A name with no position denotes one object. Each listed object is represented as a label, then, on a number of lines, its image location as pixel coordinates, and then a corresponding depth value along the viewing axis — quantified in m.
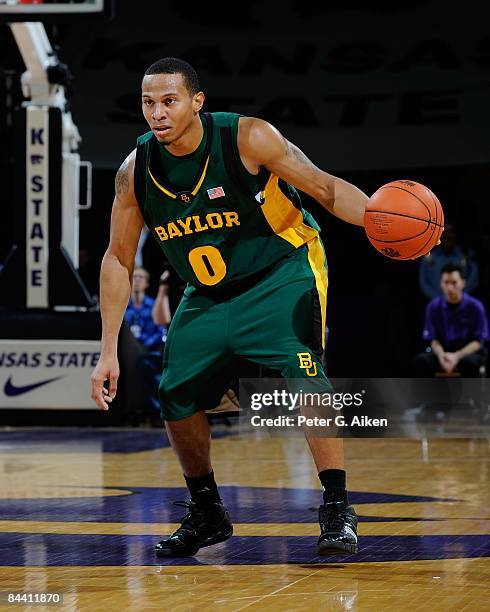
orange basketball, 7.24
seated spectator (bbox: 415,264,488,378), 18.37
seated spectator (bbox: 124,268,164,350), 18.59
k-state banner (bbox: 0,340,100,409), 17.23
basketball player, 7.34
